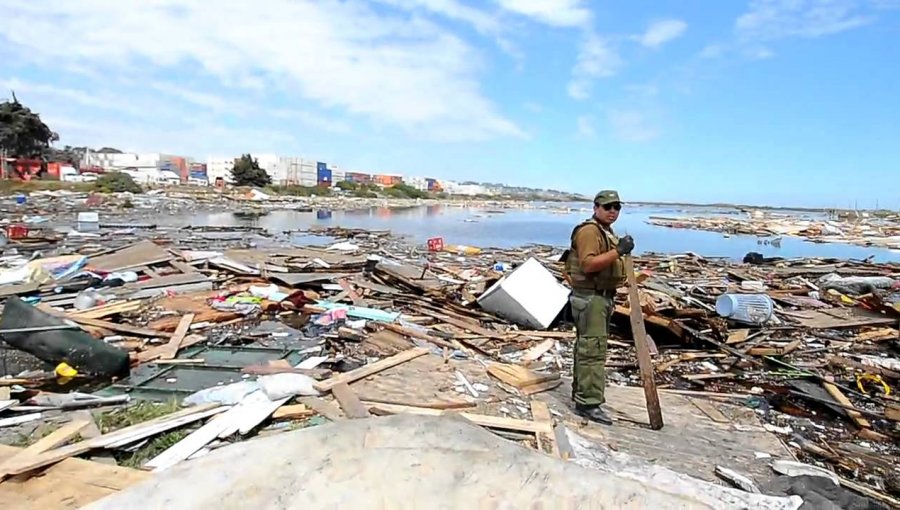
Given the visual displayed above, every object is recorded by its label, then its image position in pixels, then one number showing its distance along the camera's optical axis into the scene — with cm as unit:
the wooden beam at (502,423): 403
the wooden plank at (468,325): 732
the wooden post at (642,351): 439
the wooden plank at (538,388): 511
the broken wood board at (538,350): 659
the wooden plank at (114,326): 668
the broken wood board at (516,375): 524
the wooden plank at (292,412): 421
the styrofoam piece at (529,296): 779
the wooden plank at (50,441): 310
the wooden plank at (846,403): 498
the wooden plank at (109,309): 725
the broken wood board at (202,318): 709
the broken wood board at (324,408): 423
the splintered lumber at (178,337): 605
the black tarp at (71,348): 526
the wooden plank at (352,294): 880
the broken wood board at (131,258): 1049
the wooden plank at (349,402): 423
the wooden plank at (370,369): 478
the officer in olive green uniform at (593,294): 438
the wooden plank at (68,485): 281
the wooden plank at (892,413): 495
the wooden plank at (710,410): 488
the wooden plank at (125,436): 310
